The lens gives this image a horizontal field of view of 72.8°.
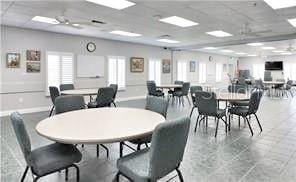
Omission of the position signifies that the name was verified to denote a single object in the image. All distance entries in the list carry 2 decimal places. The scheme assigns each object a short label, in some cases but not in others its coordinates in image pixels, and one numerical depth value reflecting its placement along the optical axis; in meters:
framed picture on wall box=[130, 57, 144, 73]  9.21
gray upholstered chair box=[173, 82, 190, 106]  7.43
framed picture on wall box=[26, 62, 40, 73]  6.32
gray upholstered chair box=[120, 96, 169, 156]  2.75
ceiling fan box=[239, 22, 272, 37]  5.64
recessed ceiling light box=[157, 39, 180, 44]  8.45
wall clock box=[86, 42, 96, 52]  7.67
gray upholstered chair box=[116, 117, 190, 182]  1.44
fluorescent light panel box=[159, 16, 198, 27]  5.07
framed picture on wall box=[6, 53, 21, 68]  5.89
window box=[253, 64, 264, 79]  16.56
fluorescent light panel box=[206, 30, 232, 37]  6.84
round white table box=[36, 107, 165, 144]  1.60
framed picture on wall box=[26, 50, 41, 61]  6.26
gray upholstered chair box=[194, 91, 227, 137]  3.92
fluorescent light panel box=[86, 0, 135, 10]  3.86
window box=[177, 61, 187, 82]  11.73
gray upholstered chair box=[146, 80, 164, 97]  7.29
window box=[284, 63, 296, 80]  15.16
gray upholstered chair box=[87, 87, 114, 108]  4.78
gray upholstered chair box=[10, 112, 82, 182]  1.68
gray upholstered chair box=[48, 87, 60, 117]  4.98
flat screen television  15.43
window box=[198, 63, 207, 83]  13.39
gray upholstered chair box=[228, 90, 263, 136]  3.98
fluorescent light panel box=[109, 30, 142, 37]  6.72
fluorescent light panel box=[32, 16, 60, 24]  4.98
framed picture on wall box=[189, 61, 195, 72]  12.45
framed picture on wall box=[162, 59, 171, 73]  10.78
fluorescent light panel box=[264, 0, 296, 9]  3.84
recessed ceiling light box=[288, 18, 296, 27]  5.20
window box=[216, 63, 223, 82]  15.15
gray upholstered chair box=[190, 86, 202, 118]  5.46
